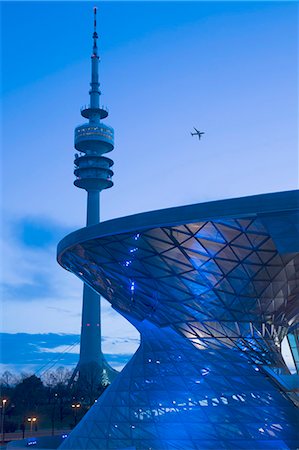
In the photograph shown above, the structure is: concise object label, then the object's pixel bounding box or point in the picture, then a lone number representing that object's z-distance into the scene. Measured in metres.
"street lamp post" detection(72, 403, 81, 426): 78.04
